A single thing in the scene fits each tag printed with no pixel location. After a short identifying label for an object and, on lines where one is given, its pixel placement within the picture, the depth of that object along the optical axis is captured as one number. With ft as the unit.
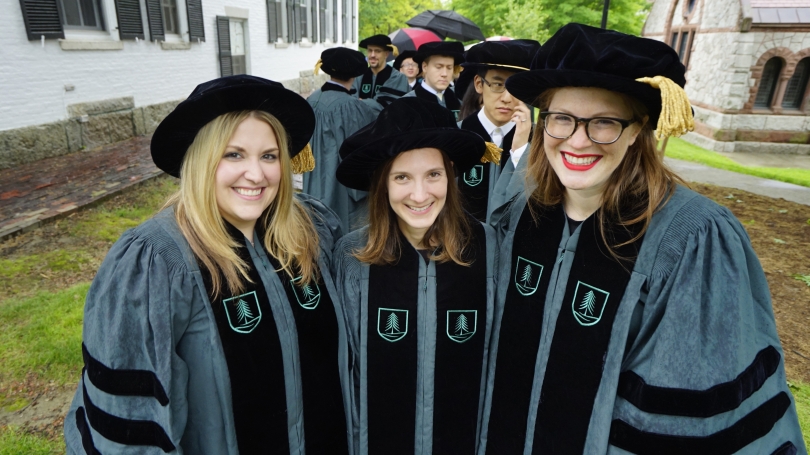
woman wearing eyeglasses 4.75
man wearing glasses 10.89
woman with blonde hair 4.81
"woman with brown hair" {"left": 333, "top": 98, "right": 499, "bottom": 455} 6.42
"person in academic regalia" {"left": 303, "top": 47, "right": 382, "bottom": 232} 16.39
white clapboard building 21.84
